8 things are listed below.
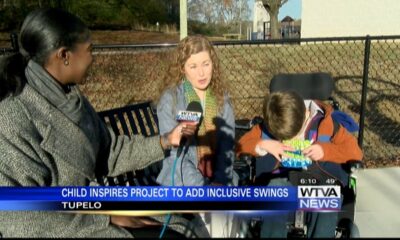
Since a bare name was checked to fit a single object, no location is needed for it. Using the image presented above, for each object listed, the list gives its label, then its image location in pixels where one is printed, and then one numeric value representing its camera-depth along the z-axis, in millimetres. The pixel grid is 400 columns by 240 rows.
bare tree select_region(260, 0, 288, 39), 26408
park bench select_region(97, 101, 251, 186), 2848
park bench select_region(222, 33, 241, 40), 33231
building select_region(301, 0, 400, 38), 21641
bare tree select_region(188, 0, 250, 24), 37406
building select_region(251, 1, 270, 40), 36897
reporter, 1718
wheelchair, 2619
